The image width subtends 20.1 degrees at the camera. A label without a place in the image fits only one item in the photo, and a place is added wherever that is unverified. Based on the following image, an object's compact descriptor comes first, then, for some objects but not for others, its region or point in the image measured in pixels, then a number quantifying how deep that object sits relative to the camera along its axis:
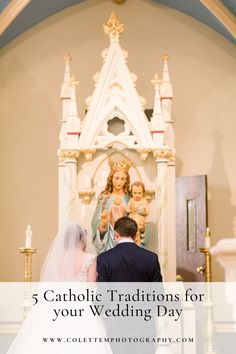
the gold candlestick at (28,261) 5.72
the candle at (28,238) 5.86
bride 4.69
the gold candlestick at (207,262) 5.08
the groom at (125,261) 4.75
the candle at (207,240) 5.22
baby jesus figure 6.95
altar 7.26
